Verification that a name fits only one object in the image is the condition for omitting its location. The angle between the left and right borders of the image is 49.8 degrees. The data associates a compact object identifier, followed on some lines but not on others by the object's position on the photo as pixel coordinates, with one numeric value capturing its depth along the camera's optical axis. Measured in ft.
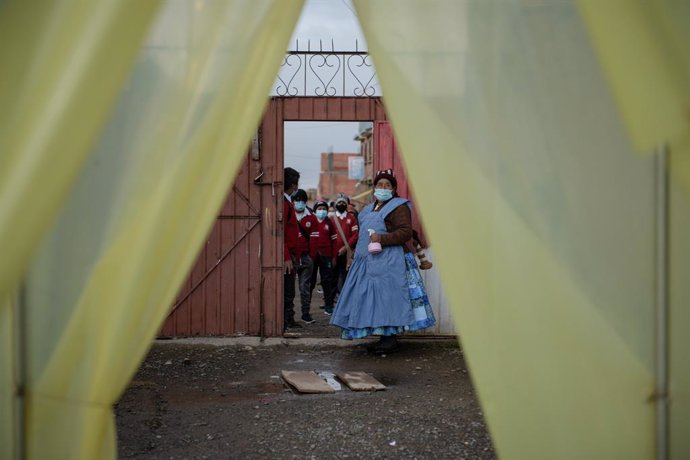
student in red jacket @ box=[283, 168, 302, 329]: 29.45
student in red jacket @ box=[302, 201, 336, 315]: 33.91
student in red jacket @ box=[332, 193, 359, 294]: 35.27
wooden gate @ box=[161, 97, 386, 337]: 26.03
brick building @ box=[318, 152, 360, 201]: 135.33
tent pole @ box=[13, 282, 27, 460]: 7.68
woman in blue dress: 23.50
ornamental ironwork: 25.17
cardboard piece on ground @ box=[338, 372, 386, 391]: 19.57
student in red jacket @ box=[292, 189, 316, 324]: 32.76
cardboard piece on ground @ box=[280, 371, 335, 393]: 19.27
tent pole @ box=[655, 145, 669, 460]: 7.59
